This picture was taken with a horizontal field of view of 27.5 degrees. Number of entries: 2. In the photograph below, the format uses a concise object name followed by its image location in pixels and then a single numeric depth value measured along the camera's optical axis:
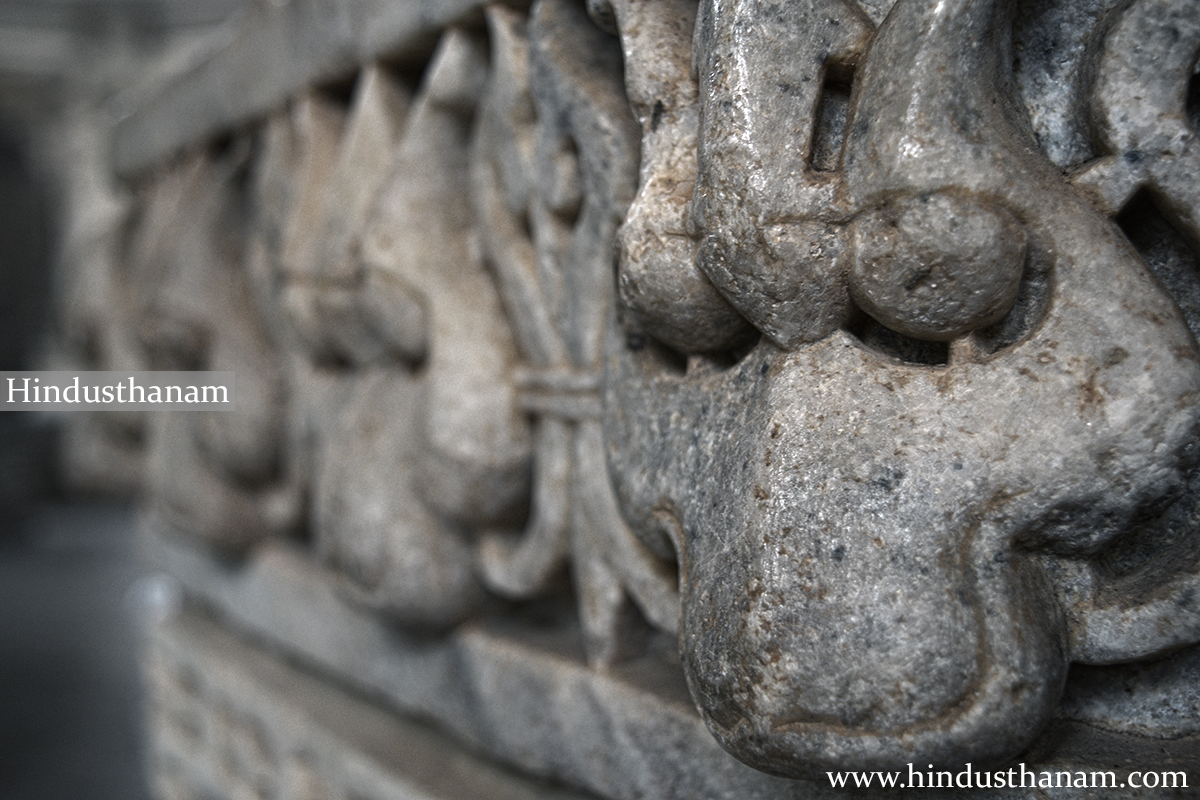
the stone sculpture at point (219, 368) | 1.08
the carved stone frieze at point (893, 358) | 0.59
